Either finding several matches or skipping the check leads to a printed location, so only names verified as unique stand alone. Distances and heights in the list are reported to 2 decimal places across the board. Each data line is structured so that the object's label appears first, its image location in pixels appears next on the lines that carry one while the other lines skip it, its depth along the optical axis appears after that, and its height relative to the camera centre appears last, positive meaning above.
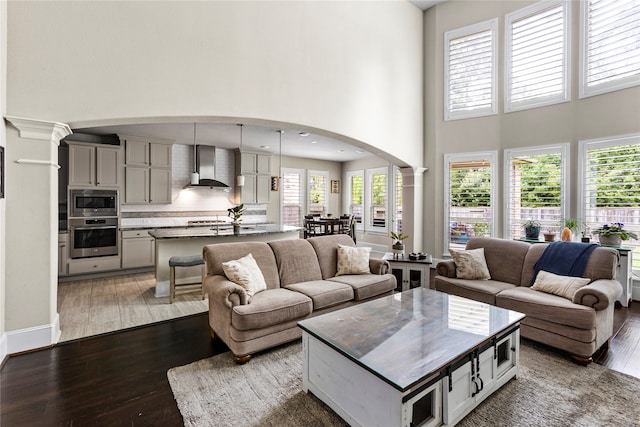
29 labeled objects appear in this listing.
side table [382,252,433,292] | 4.13 -0.82
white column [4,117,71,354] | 2.69 -0.20
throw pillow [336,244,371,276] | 3.85 -0.63
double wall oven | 5.34 -0.21
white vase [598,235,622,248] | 4.04 -0.38
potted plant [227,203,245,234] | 5.22 -0.12
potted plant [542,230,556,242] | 4.54 -0.36
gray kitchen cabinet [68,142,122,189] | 5.42 +0.84
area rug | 1.92 -1.30
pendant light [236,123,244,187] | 6.58 +0.68
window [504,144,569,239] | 4.71 +0.41
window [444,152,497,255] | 5.37 +0.28
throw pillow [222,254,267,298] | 2.95 -0.63
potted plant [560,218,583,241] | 4.31 -0.22
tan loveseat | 2.56 -0.83
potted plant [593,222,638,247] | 4.02 -0.30
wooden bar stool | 4.08 -0.71
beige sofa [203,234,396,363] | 2.62 -0.82
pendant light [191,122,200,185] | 5.89 +0.64
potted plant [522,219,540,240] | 4.75 -0.27
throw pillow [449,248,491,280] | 3.69 -0.65
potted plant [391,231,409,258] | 4.33 -0.52
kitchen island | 4.38 -0.48
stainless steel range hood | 6.86 +1.08
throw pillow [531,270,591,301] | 2.91 -0.72
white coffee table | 1.66 -0.90
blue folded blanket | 3.19 -0.50
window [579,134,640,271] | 4.07 +0.41
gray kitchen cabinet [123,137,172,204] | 6.02 +0.83
